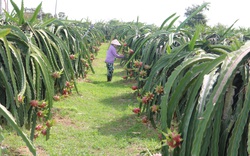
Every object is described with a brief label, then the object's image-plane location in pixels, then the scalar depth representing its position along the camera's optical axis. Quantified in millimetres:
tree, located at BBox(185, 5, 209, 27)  27666
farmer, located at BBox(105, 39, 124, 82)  8367
